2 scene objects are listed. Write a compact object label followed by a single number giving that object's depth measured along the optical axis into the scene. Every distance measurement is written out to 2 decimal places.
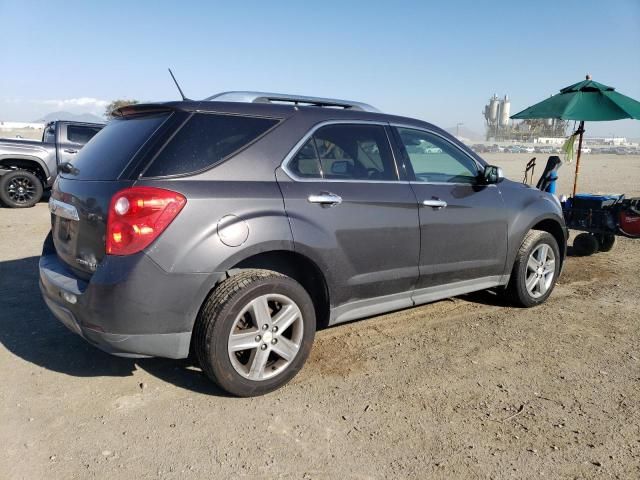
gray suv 2.77
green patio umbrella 7.60
